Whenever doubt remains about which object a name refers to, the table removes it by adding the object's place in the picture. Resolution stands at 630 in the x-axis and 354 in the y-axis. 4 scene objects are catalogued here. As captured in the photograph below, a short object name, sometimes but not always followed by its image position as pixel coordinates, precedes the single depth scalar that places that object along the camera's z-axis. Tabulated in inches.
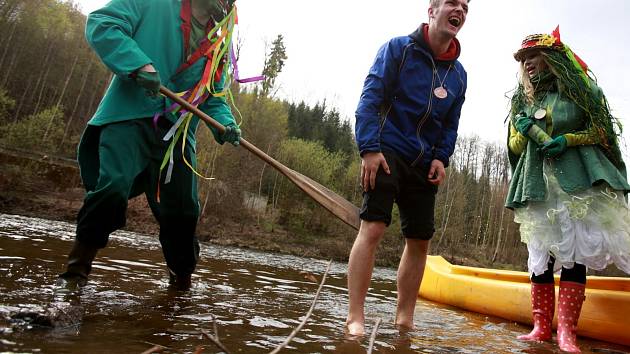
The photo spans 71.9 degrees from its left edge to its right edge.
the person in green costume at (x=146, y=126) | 86.7
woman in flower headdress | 97.7
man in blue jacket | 93.7
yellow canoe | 111.3
